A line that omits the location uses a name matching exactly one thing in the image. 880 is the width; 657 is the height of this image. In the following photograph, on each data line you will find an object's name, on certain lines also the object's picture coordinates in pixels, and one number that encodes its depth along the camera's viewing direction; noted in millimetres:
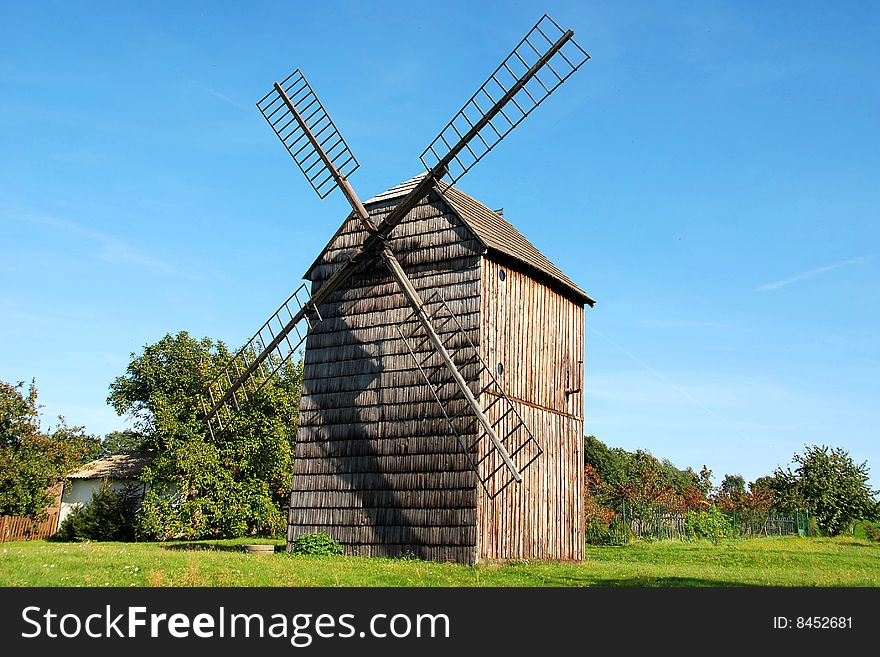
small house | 39562
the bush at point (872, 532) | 32281
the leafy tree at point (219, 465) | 32312
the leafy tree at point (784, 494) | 38531
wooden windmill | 18375
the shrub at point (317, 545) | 19688
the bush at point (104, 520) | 32250
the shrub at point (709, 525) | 36688
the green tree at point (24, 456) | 33969
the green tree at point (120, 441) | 49062
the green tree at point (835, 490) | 35531
